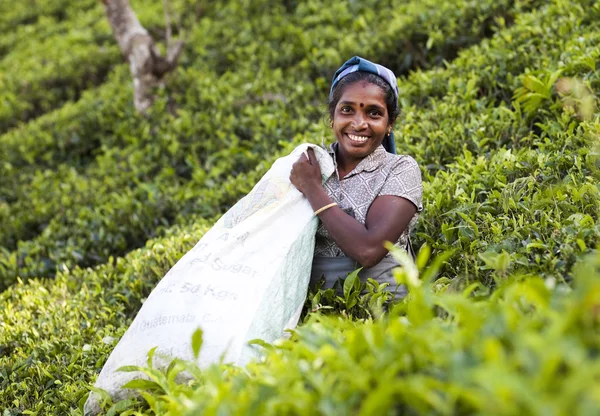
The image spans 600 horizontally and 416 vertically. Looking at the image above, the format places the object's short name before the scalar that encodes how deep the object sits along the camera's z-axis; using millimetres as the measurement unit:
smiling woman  2877
